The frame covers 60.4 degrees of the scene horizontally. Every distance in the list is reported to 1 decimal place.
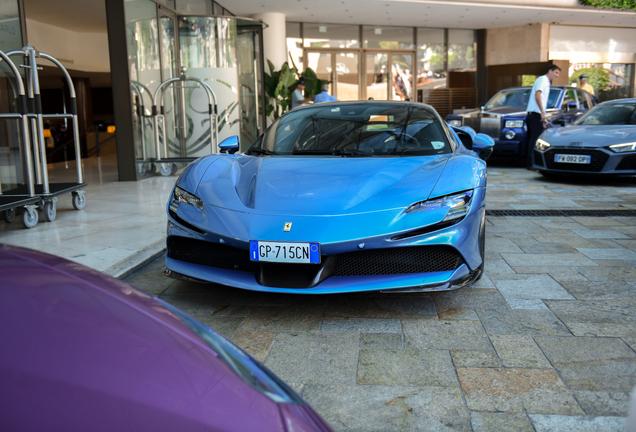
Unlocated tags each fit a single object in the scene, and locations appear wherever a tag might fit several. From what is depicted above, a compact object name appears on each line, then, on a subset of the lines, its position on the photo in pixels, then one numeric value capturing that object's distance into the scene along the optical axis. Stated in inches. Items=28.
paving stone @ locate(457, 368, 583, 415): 75.6
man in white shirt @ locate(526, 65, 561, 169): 356.2
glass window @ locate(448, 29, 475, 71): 846.5
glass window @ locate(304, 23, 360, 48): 757.9
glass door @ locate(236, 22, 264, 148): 490.9
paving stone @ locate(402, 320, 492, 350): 97.4
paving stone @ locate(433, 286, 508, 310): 118.1
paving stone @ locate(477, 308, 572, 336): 103.0
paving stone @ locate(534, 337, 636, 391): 82.1
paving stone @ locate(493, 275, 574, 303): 122.7
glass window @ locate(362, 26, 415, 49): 791.7
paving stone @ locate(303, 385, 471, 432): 71.7
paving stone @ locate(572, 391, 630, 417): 73.8
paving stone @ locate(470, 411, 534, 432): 70.3
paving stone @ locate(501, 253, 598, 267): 149.0
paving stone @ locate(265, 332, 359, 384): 86.2
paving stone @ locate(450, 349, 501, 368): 89.6
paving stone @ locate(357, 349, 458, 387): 84.3
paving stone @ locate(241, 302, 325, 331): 106.9
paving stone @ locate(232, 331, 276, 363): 95.1
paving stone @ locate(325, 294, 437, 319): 113.2
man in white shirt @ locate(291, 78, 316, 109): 441.1
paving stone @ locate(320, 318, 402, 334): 105.2
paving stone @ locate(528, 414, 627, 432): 69.6
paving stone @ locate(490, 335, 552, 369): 89.3
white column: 655.8
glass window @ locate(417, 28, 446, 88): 826.8
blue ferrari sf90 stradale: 104.7
